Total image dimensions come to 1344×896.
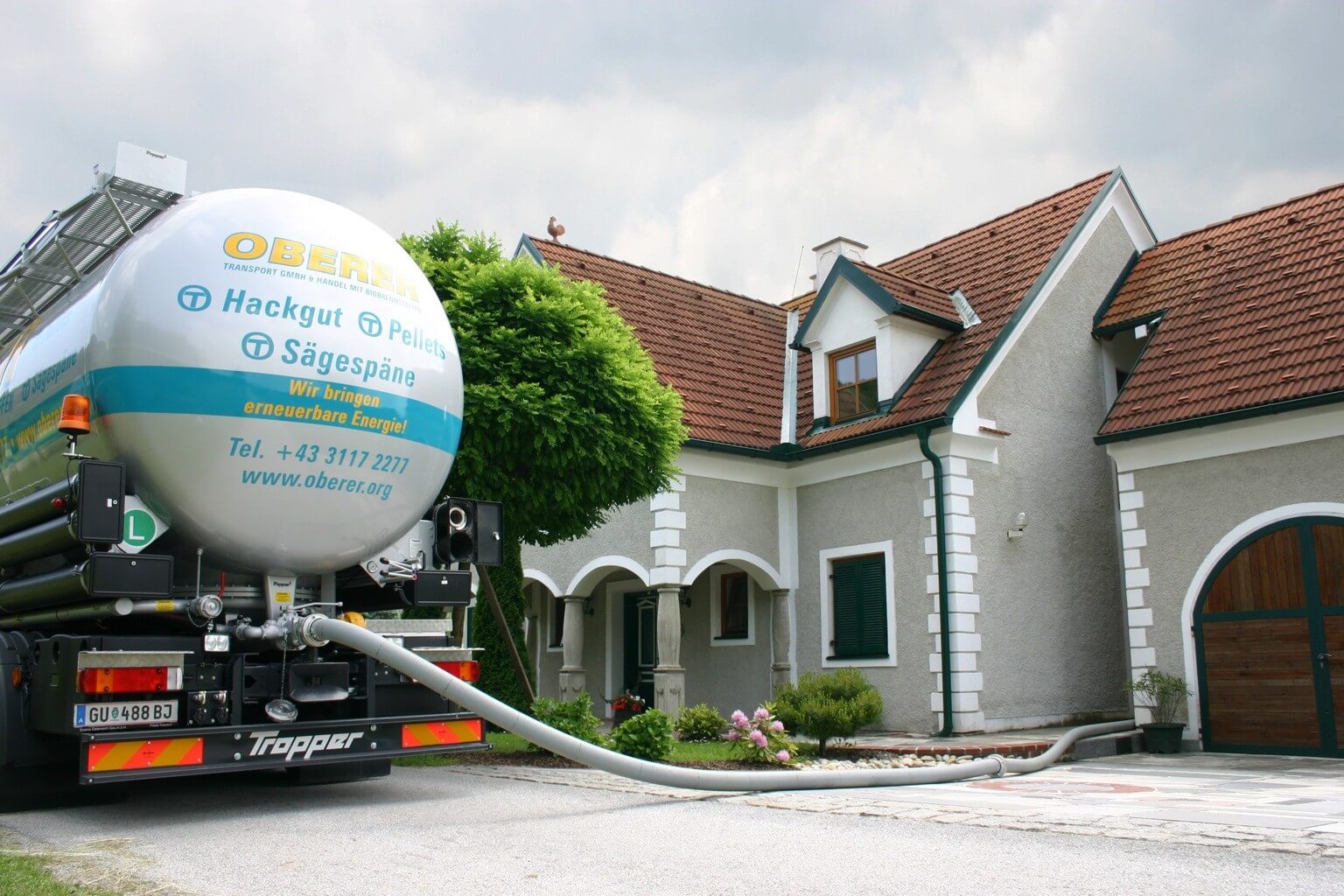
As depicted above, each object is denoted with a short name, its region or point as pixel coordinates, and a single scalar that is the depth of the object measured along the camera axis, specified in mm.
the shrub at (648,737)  9898
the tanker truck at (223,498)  6957
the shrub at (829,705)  11711
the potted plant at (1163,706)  13312
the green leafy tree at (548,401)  11023
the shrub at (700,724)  13008
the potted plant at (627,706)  14977
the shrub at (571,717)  10508
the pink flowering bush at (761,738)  10078
